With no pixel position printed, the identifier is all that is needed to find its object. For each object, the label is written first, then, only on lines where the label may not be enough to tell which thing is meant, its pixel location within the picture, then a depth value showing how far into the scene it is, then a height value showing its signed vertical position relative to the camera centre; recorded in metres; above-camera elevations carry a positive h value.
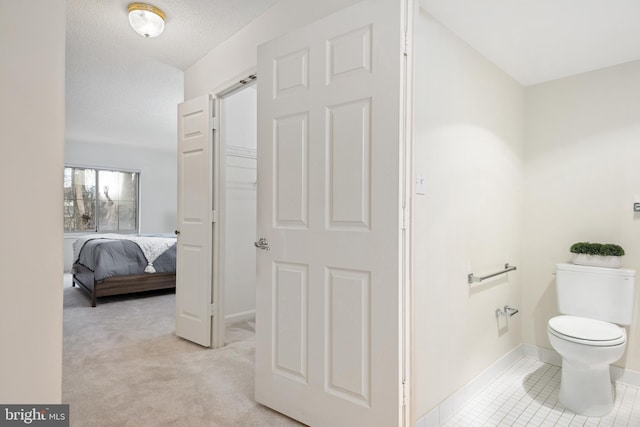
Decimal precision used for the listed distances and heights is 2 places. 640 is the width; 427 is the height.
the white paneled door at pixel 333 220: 1.47 -0.05
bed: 4.11 -0.69
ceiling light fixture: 2.25 +1.23
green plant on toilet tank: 2.29 -0.28
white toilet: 1.93 -0.68
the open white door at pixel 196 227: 2.83 -0.15
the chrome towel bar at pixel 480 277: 2.12 -0.40
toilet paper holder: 2.44 -0.71
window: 6.41 +0.15
